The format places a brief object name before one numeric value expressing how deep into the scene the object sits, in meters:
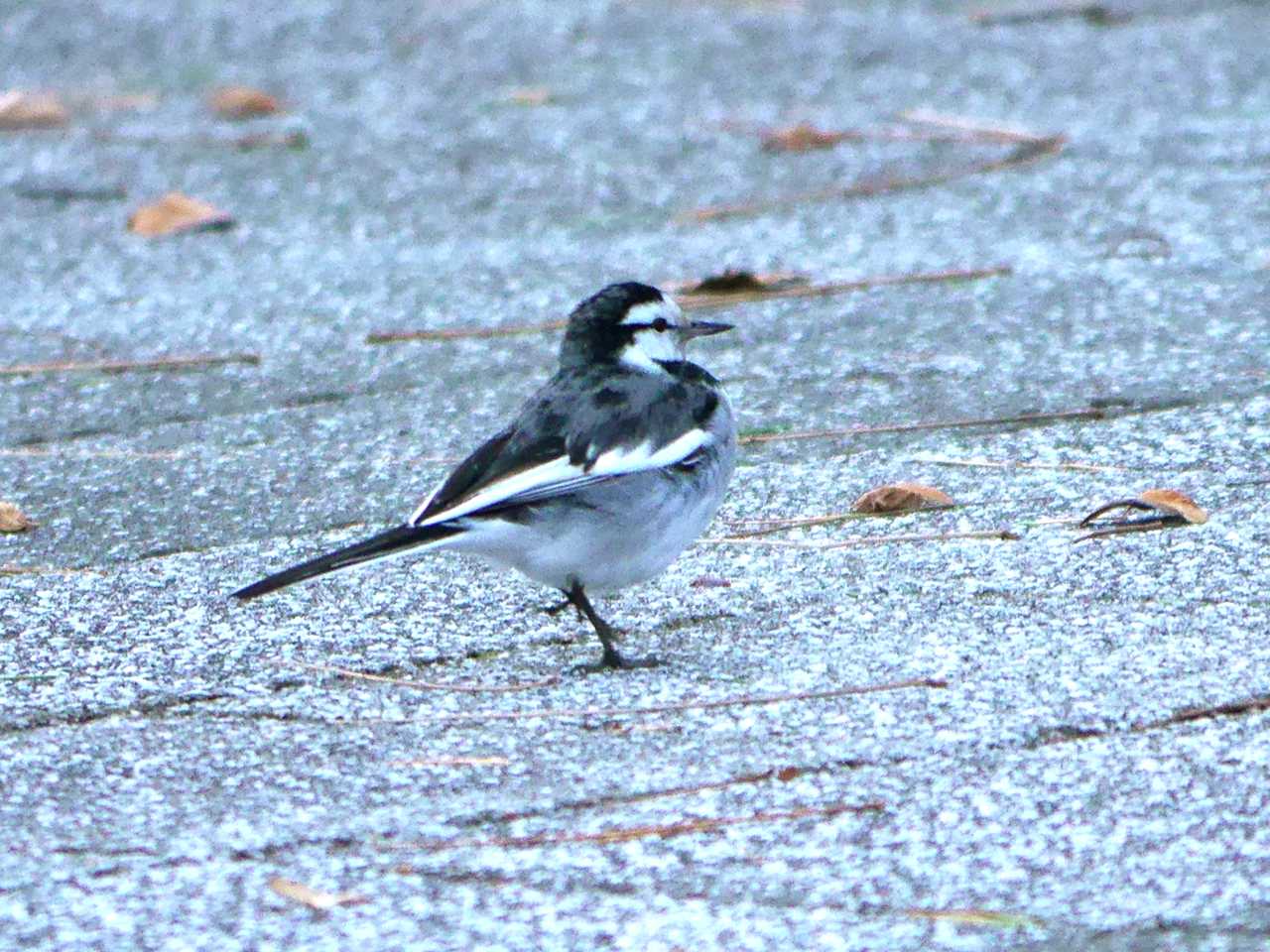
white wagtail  7.37
